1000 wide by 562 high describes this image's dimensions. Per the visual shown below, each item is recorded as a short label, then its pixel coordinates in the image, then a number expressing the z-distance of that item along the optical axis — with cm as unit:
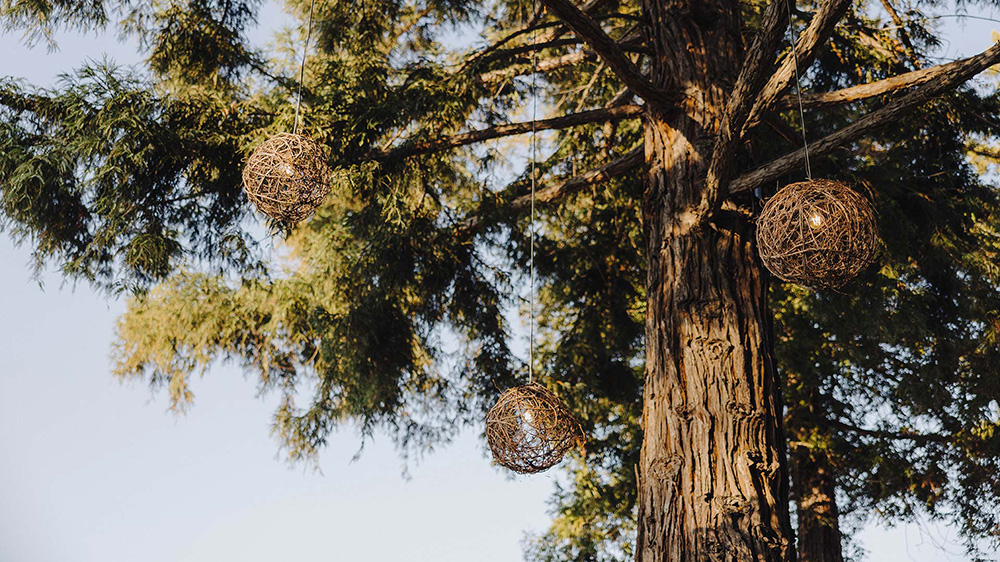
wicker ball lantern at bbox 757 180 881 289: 264
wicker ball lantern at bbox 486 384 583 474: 303
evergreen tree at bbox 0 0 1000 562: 319
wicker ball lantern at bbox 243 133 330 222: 312
